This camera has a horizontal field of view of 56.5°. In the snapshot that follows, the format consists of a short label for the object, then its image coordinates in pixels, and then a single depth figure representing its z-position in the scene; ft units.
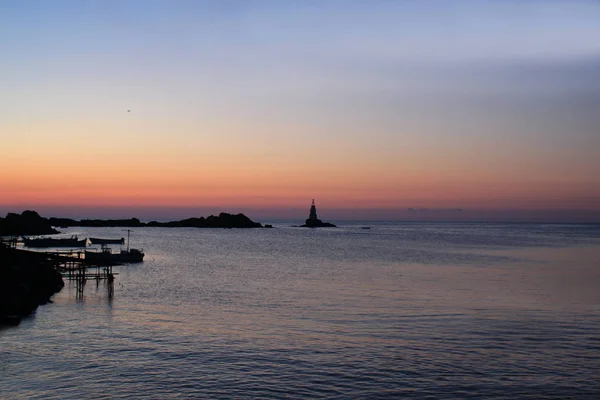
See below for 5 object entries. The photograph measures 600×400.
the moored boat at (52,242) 302.45
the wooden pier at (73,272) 132.46
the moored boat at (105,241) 294.19
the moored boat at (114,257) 192.76
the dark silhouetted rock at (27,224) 408.03
